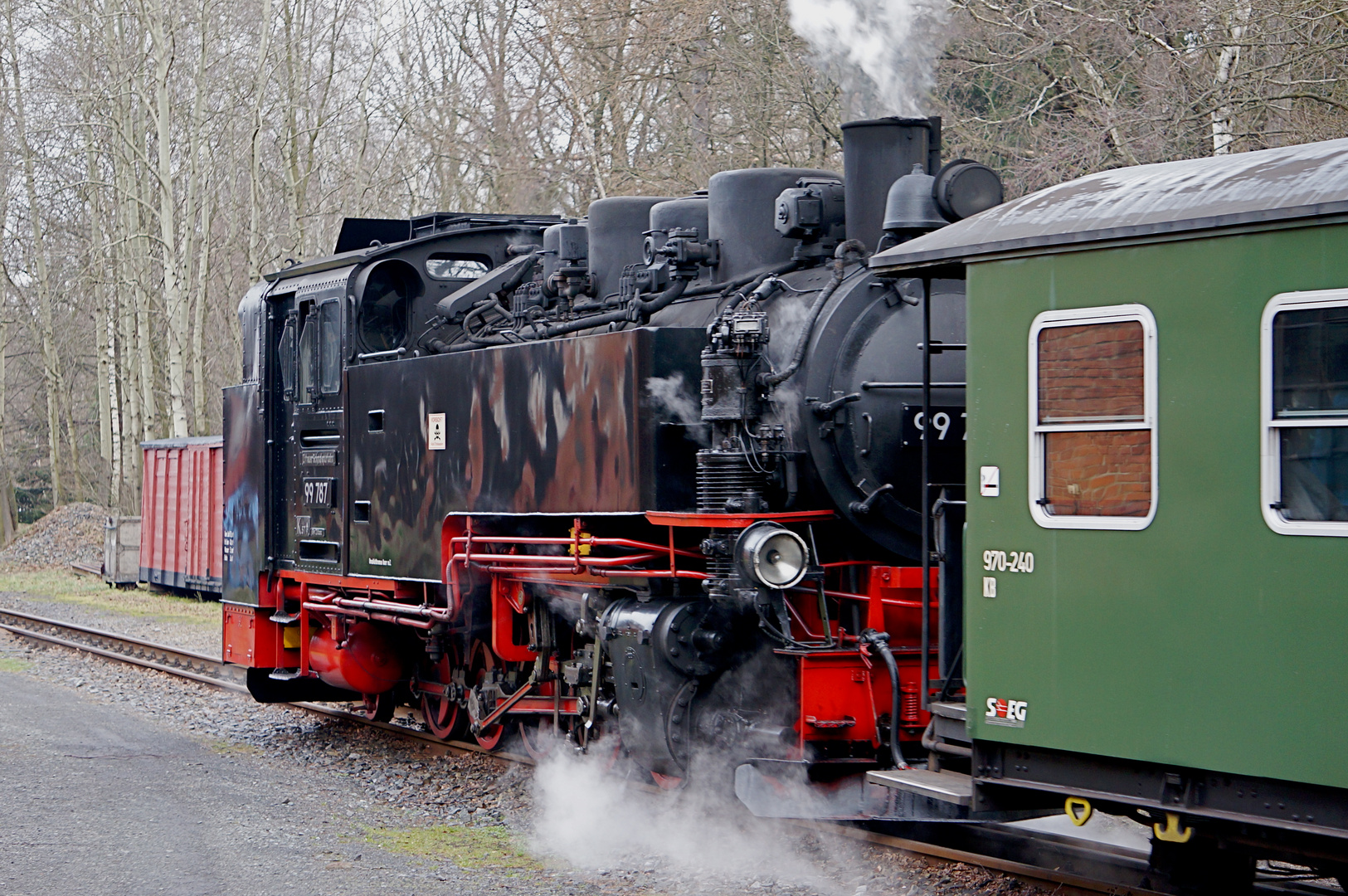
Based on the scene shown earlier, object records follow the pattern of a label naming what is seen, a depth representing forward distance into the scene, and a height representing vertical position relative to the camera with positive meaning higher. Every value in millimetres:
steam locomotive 12828 -112
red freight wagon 42844 -1015
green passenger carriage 8492 -170
